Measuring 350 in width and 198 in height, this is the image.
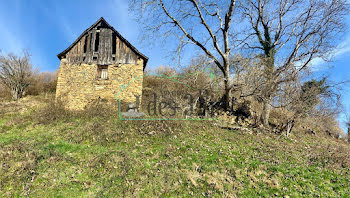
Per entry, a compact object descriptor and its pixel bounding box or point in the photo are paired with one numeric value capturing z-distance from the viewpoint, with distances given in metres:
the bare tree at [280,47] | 11.12
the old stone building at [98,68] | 12.03
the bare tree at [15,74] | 17.95
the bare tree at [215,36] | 11.07
